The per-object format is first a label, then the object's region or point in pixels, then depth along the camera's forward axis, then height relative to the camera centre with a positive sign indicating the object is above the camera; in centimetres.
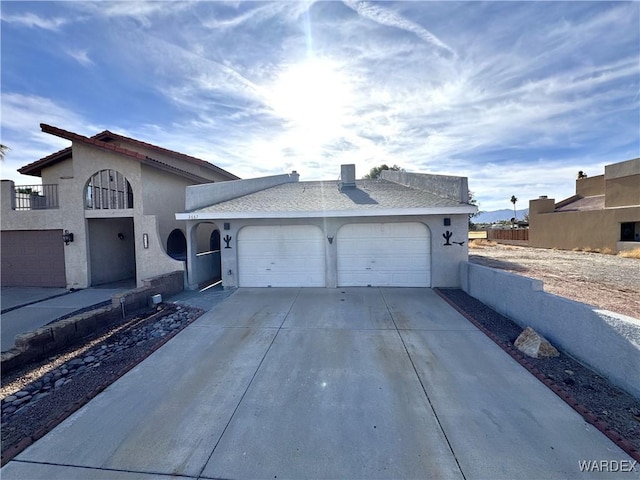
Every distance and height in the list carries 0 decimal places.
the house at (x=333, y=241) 916 -30
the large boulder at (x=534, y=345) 474 -202
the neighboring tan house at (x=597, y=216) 1883 +80
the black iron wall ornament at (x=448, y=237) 915 -24
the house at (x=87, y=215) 1034 +87
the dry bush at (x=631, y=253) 1661 -167
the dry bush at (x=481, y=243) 2749 -149
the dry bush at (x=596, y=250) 1914 -168
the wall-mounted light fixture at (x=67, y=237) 1078 +3
